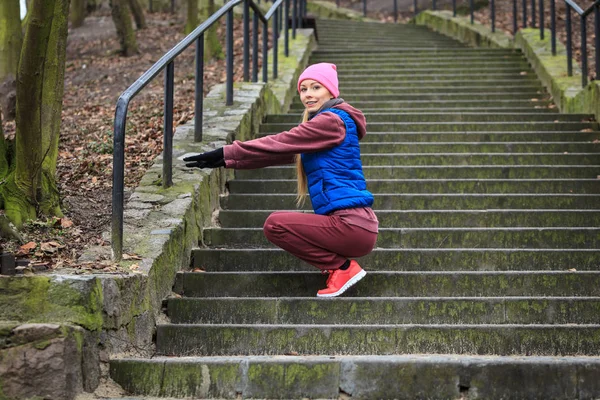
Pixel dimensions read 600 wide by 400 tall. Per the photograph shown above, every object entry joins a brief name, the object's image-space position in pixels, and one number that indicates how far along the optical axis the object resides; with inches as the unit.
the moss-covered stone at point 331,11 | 752.1
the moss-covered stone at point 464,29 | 514.9
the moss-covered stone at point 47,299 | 143.7
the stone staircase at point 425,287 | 147.3
